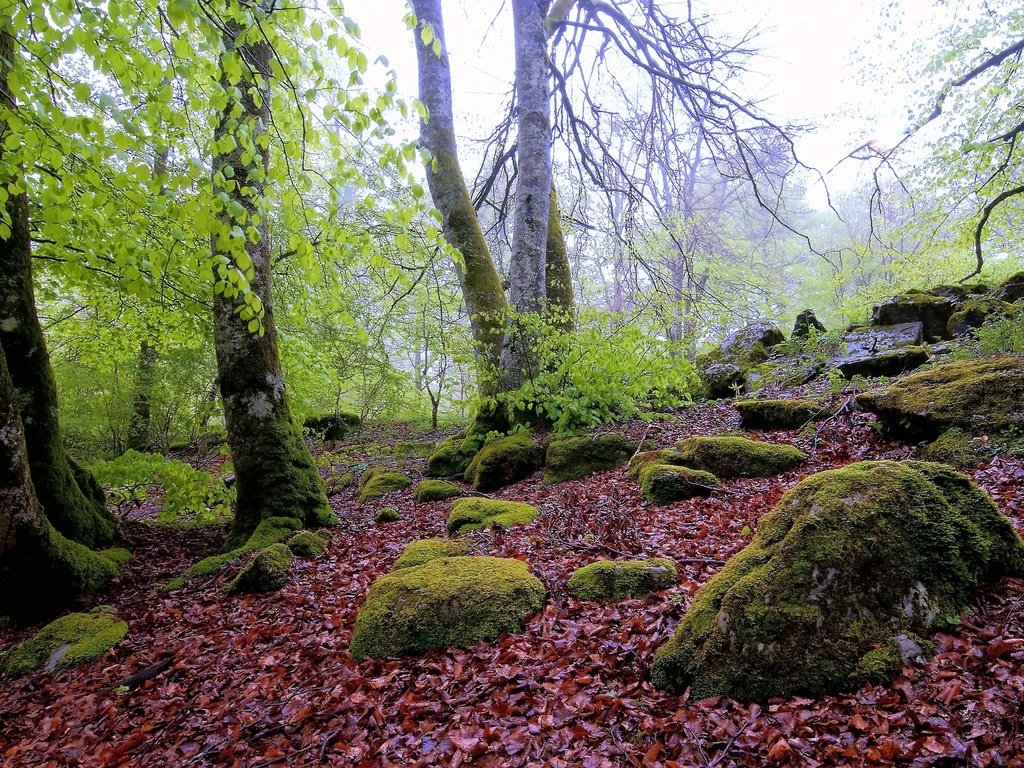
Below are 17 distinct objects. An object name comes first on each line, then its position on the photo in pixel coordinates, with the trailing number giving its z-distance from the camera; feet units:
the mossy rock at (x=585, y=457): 21.40
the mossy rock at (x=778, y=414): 20.12
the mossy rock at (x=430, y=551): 13.74
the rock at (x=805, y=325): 35.55
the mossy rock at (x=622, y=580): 10.60
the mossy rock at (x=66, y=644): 11.94
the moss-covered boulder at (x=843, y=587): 7.07
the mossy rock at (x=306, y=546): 16.46
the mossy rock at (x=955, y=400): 13.87
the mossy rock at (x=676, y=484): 16.06
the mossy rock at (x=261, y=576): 14.39
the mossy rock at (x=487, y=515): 16.26
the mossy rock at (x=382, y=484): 25.26
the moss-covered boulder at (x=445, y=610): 10.17
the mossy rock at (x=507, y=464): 23.20
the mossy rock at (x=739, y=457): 16.62
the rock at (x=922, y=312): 29.40
